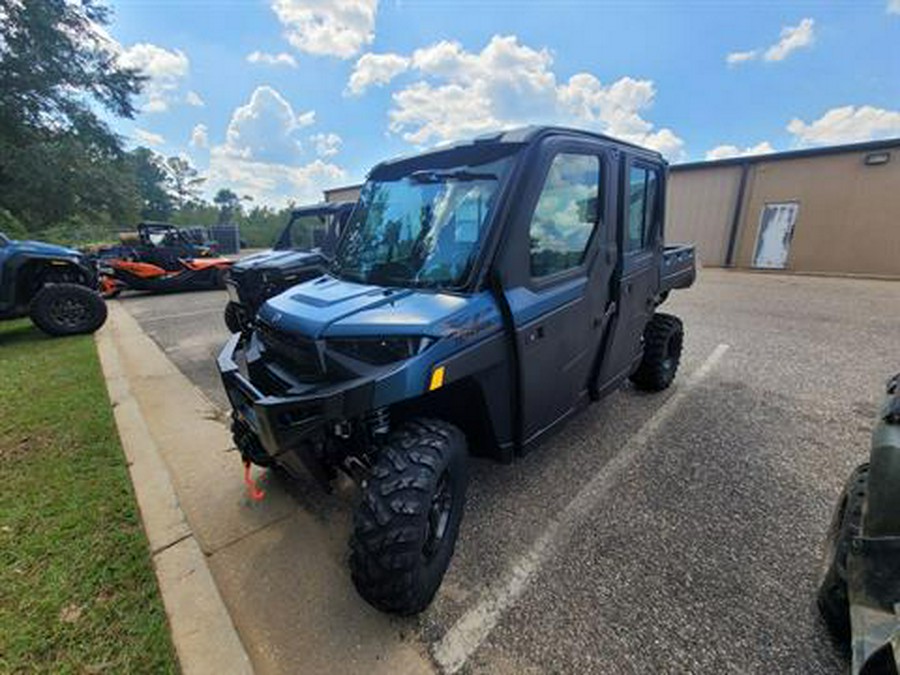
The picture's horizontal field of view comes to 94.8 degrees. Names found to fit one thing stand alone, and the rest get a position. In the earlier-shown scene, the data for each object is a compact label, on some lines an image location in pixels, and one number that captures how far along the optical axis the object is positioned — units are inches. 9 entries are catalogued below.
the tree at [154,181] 2325.3
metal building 481.7
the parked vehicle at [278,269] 211.5
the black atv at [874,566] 49.2
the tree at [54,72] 673.6
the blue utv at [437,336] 69.9
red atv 432.5
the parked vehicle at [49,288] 245.3
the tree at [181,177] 2679.6
